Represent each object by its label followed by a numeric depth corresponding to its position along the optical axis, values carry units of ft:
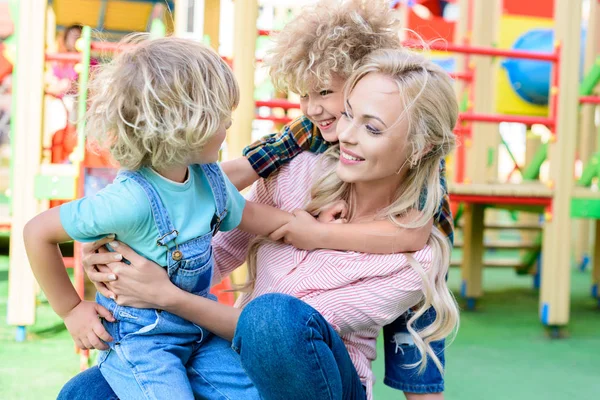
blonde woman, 4.22
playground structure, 8.91
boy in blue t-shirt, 4.18
